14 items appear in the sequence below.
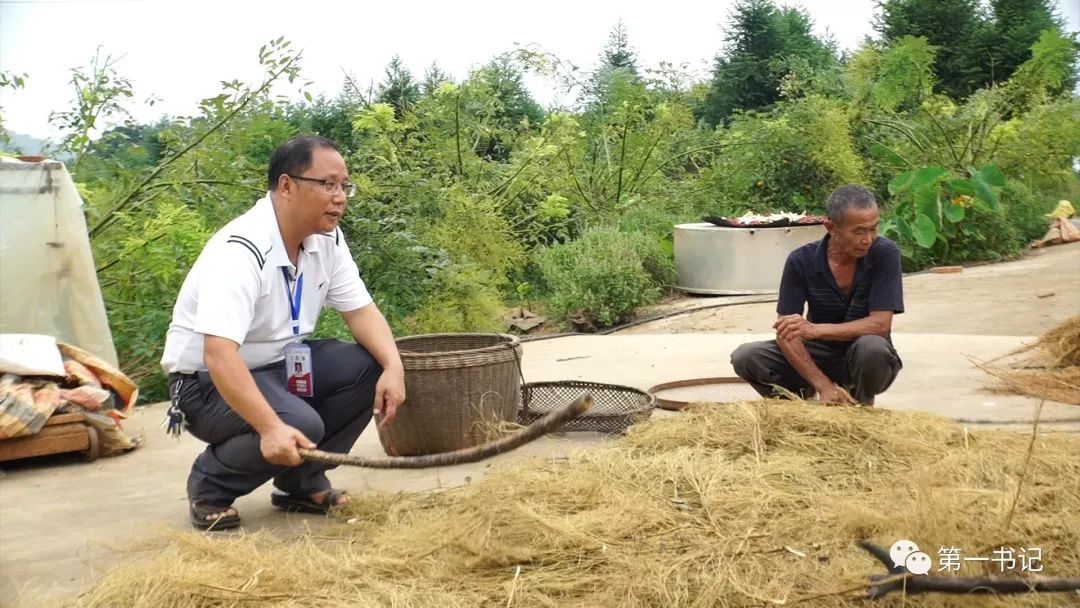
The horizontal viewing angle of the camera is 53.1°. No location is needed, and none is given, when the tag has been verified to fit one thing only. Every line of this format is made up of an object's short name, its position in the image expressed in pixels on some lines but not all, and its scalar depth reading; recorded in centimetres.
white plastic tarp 529
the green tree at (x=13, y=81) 631
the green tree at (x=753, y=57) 1636
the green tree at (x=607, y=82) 1280
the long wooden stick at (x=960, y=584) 222
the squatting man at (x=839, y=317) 418
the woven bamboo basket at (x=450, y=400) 415
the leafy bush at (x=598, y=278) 939
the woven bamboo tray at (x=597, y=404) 452
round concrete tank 1043
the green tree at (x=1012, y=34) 1655
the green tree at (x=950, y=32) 1691
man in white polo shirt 320
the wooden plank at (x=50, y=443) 434
